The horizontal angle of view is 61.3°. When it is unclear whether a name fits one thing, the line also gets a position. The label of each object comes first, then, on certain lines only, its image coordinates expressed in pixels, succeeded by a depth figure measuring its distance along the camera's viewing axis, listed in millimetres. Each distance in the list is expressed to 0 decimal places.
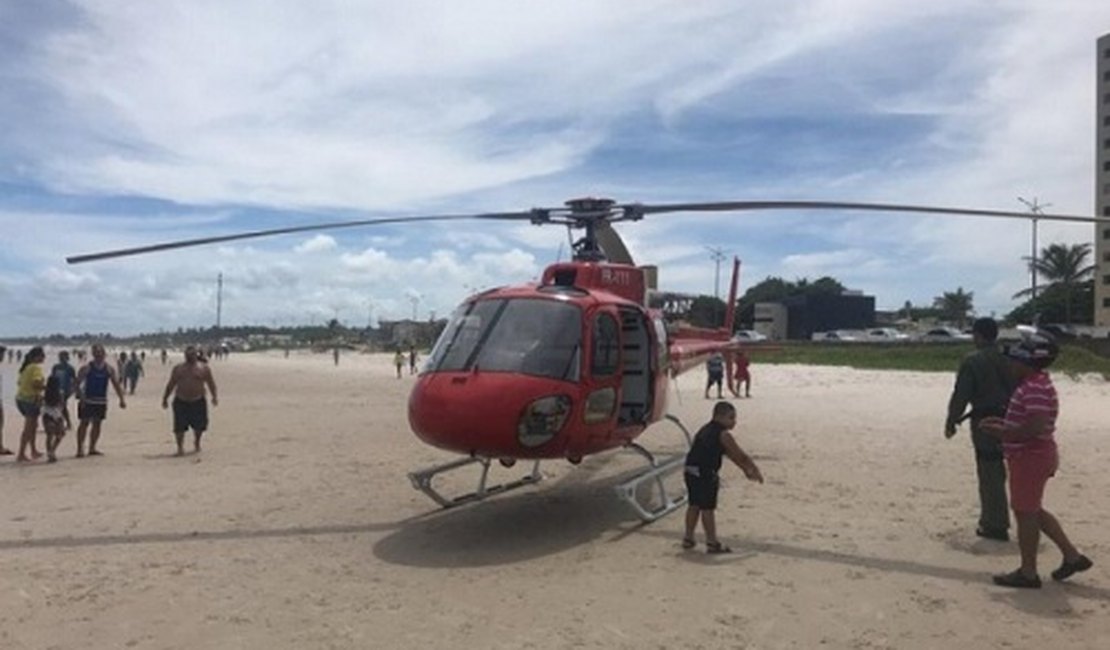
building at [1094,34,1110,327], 77750
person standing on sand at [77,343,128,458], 13938
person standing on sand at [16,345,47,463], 13828
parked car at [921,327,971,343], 56600
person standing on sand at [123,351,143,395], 37031
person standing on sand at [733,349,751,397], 25322
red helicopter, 7695
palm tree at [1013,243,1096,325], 85938
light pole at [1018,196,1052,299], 79862
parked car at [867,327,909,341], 60638
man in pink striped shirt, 6496
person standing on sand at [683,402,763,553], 7695
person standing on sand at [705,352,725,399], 26594
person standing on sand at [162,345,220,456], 14164
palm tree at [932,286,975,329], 111938
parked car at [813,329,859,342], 69938
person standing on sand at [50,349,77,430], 14831
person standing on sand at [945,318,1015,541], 8047
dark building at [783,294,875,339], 95625
